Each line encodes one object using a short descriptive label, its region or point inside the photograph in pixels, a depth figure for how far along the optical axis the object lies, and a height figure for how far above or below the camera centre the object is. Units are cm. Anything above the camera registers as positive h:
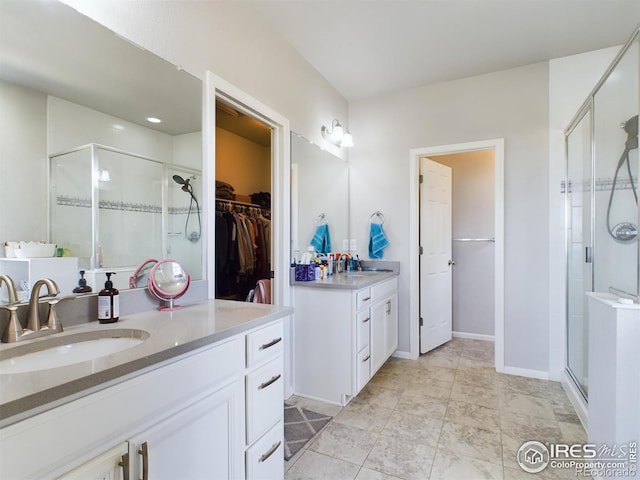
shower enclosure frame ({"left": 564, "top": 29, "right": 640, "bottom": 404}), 152 +30
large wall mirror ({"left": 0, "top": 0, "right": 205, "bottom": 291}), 105 +38
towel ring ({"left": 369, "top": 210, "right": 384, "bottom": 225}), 335 +22
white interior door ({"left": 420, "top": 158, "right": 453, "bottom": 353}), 330 -20
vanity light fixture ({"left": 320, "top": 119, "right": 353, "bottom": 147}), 305 +99
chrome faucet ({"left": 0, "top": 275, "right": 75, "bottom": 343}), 96 -24
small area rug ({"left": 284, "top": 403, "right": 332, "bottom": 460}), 185 -118
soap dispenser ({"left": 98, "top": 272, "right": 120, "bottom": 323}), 119 -24
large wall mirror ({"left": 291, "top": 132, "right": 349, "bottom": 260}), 259 +39
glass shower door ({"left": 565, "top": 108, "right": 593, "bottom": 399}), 225 -5
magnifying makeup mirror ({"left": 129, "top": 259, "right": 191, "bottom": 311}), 141 -19
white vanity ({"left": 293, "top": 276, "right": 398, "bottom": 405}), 228 -76
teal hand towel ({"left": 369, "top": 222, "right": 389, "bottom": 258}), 328 -3
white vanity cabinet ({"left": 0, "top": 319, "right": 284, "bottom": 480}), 67 -49
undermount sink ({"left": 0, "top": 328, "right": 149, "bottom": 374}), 90 -34
